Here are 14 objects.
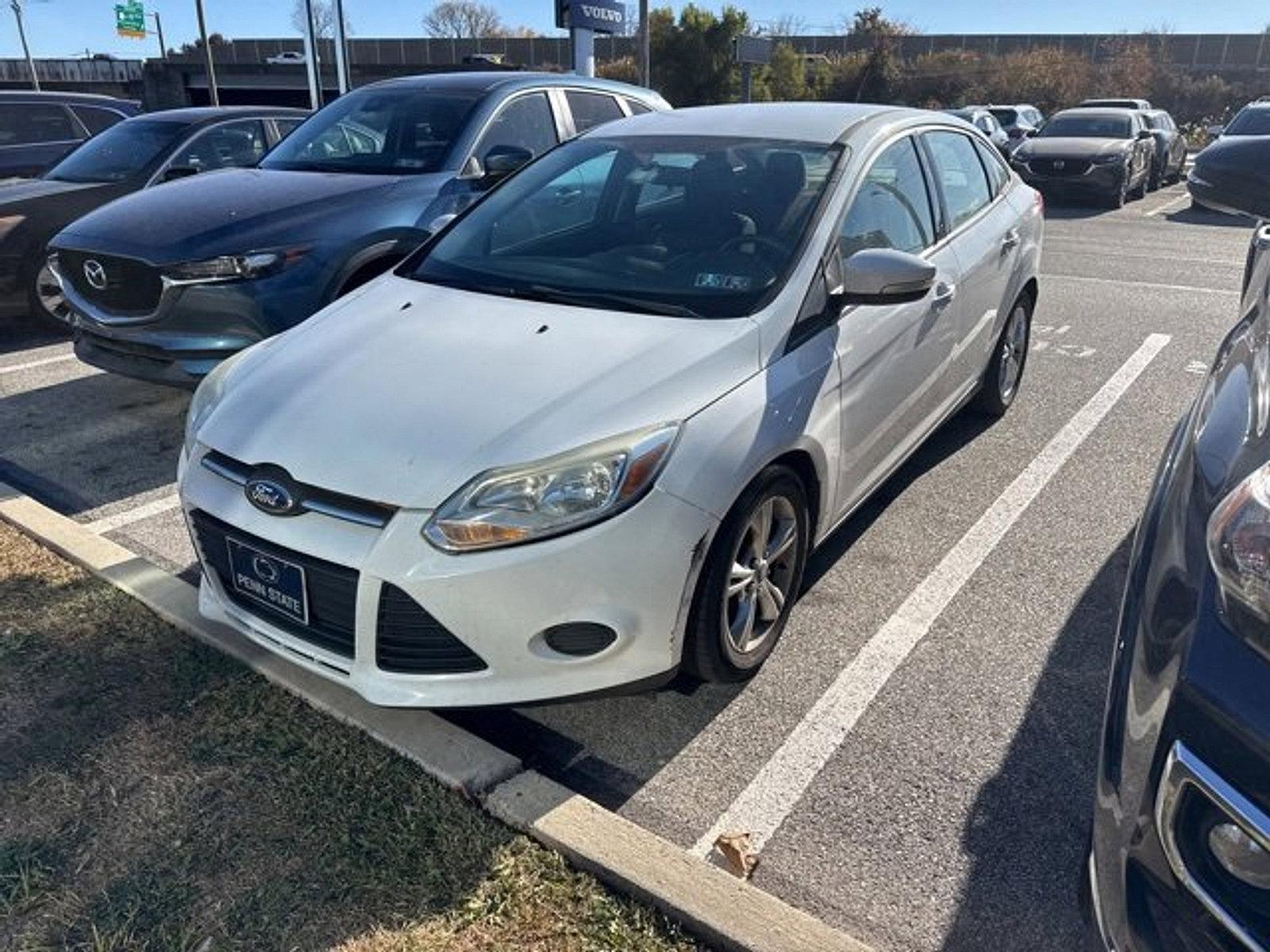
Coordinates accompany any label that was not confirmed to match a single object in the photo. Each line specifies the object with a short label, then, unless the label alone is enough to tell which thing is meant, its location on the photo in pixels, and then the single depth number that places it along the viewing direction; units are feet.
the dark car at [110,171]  21.94
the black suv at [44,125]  29.71
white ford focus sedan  7.69
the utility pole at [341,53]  52.89
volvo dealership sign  49.19
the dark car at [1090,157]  52.49
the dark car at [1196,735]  4.09
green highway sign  122.21
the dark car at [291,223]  14.97
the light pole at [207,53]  88.69
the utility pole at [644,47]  70.28
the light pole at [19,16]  146.92
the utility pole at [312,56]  51.47
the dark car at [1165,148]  62.28
